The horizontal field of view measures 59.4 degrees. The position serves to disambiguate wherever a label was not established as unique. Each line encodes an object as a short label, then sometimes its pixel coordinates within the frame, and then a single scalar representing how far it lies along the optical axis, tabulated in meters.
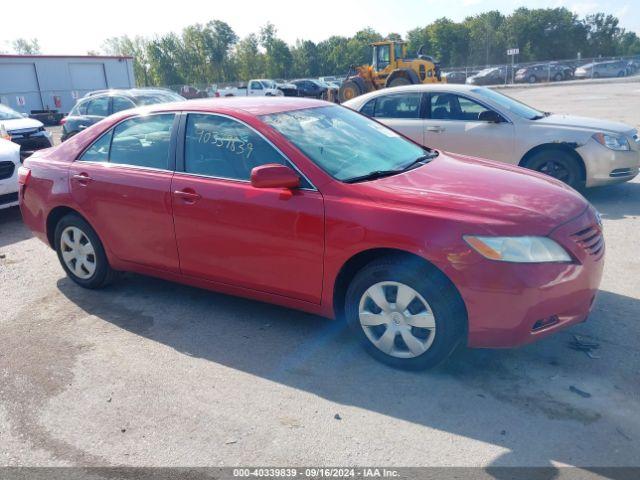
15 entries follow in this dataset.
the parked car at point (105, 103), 12.49
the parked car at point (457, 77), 50.93
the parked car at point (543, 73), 47.22
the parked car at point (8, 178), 7.70
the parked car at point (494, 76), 48.84
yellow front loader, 25.56
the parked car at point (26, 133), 10.66
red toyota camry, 3.18
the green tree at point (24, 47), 95.69
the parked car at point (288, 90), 34.59
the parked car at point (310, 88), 38.62
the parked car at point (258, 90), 35.38
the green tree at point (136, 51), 76.31
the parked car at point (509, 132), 7.28
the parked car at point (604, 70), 49.19
